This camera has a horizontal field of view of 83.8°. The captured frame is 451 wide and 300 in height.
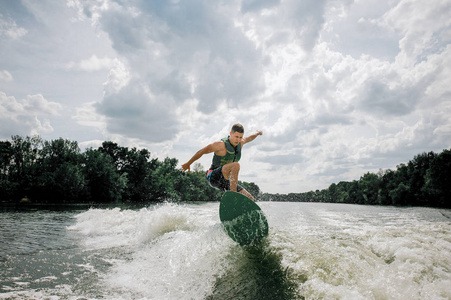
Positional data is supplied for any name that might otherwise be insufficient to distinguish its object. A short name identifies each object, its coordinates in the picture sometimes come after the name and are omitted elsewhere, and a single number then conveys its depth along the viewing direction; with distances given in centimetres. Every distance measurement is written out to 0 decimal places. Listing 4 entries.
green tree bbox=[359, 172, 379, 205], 8689
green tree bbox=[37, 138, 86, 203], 4856
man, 525
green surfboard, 482
